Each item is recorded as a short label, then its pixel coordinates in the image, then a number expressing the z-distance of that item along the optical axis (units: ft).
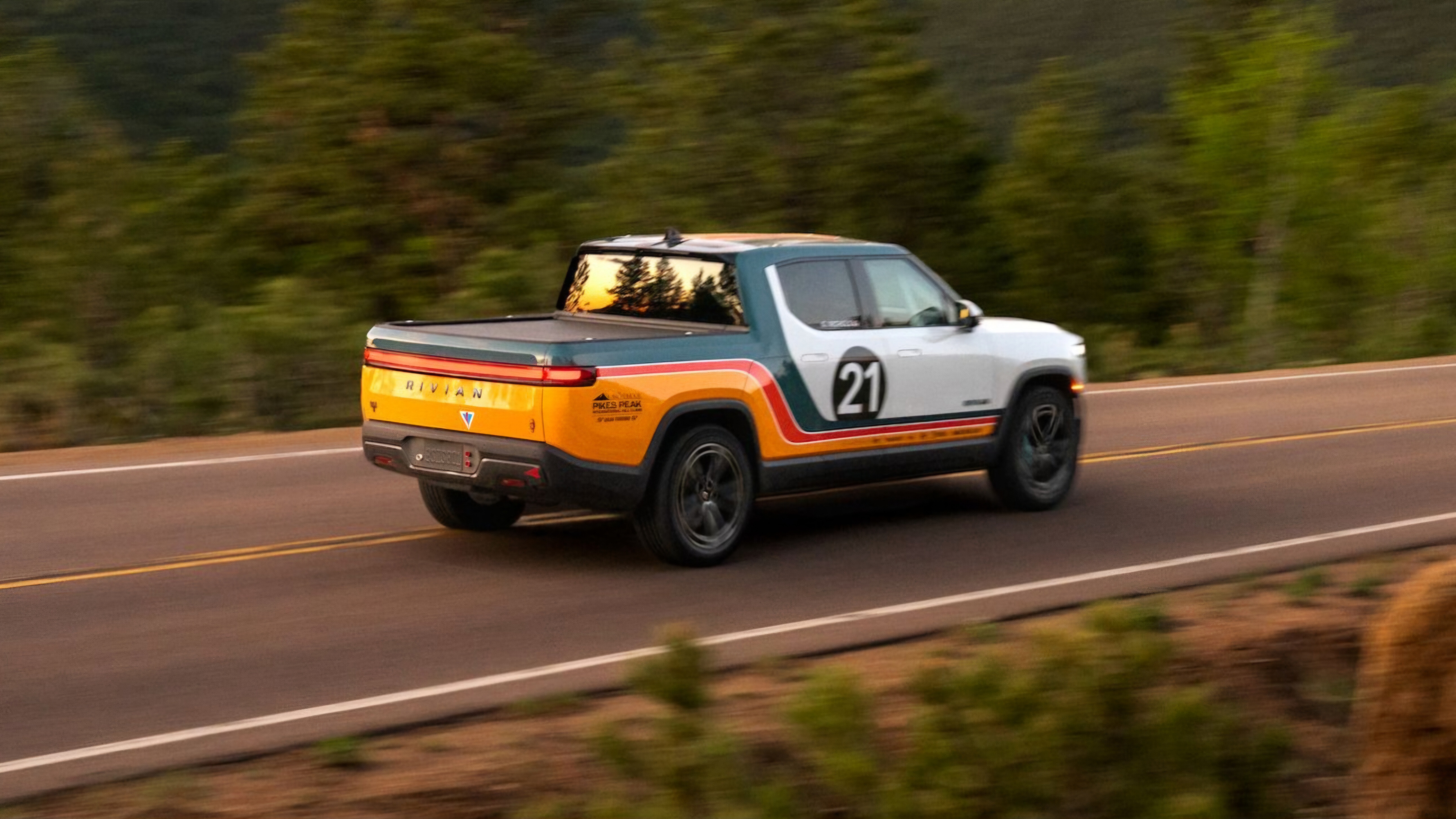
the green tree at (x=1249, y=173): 158.71
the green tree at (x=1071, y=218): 147.23
